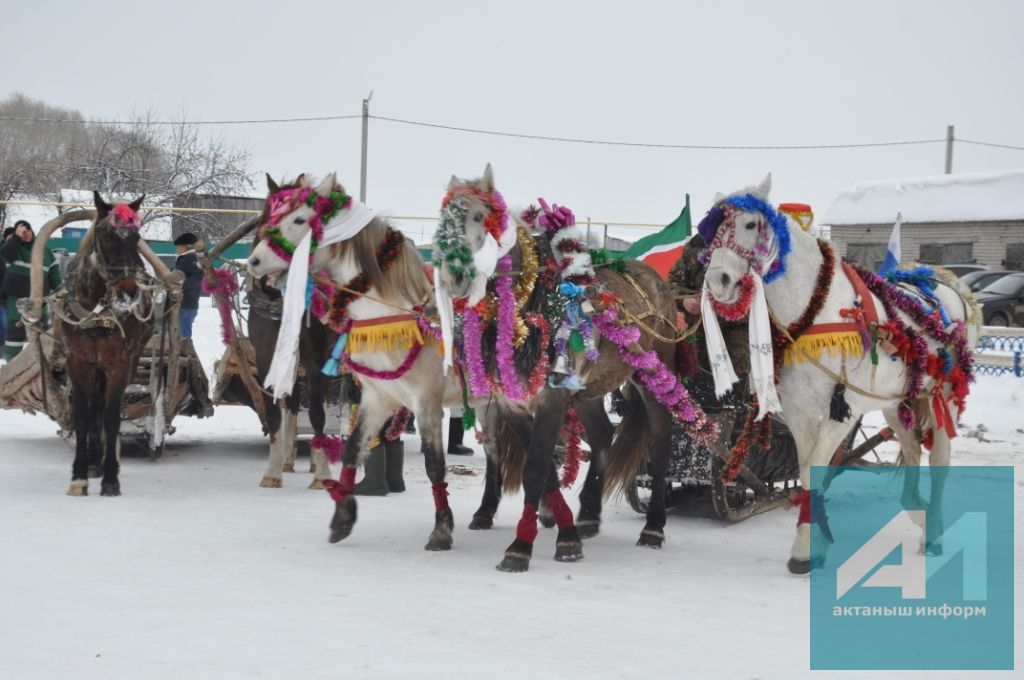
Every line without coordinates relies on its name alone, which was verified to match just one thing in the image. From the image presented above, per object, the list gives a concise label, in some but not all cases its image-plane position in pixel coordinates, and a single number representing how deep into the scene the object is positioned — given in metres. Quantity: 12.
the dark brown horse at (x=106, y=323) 8.41
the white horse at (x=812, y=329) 6.24
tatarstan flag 9.16
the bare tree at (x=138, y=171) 33.09
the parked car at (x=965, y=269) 28.46
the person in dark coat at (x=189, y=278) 12.00
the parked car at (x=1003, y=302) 24.47
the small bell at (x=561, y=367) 6.44
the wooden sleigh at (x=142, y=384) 9.84
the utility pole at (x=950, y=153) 44.06
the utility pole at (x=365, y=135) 27.23
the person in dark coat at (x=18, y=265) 13.34
